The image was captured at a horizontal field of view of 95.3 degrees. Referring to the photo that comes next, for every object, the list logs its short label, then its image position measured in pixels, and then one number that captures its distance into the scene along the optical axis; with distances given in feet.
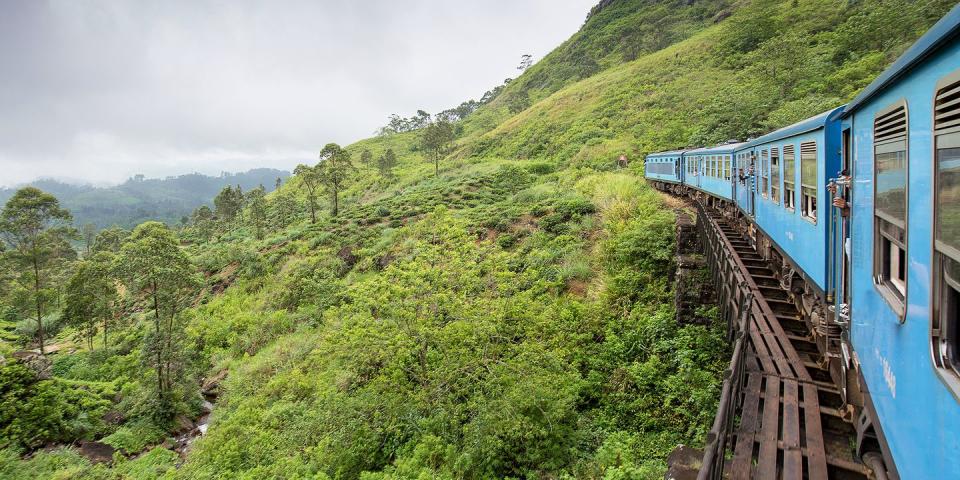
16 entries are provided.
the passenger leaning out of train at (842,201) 14.47
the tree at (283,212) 136.87
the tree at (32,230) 59.00
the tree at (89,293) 69.77
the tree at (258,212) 132.61
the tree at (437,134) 158.20
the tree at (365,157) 217.77
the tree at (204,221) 172.04
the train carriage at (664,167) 69.88
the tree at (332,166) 114.62
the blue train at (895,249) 6.85
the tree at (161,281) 50.65
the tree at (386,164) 177.84
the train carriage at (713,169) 43.29
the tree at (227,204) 161.17
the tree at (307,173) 117.80
